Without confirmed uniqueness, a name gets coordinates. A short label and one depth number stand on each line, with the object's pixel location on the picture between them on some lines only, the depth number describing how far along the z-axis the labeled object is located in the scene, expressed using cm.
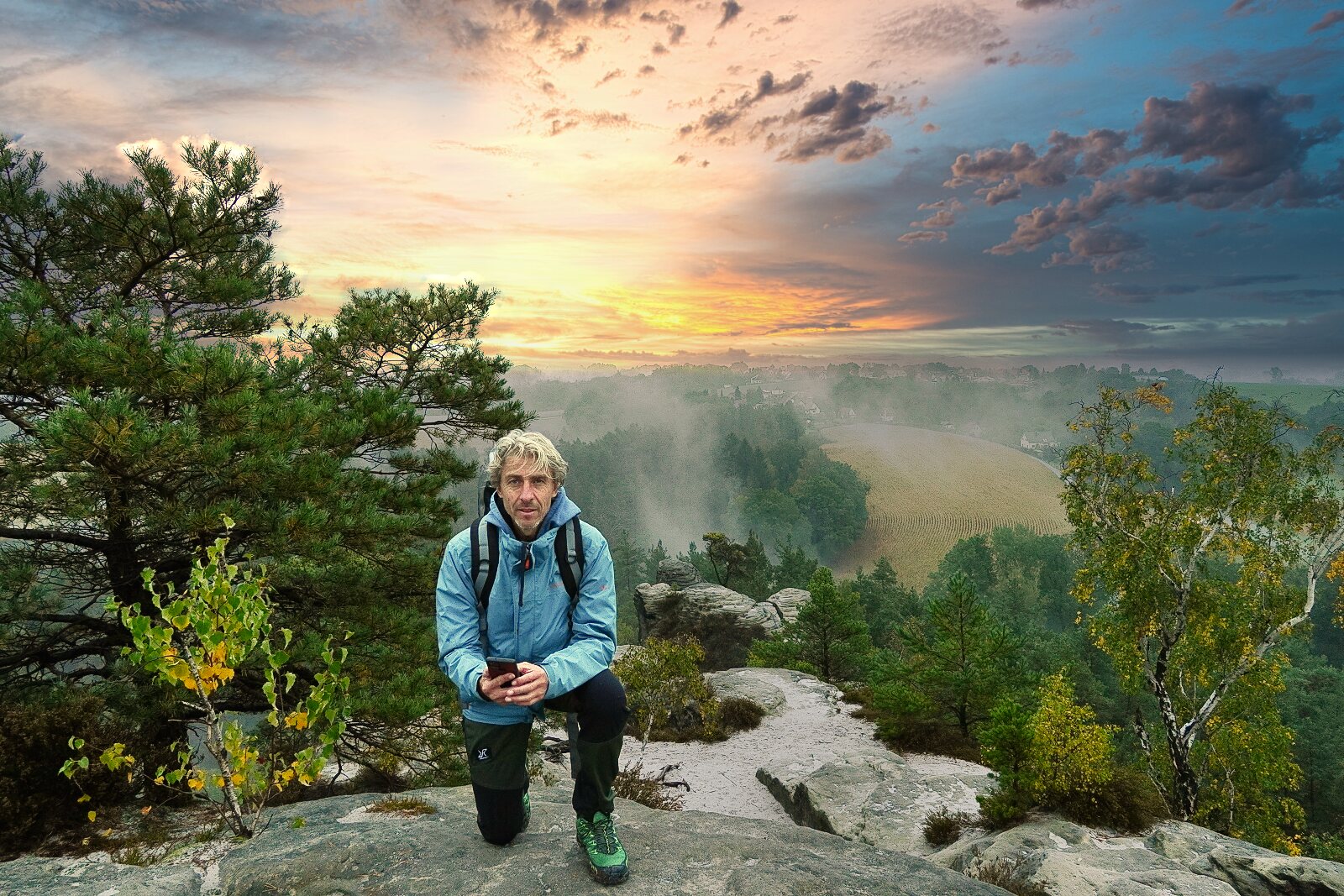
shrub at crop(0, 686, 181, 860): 499
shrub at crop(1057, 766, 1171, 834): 754
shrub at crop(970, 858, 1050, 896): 607
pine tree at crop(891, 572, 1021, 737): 1441
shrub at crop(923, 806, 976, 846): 917
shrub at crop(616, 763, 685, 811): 925
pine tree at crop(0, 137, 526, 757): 660
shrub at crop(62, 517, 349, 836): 368
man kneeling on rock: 353
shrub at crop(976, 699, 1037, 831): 830
